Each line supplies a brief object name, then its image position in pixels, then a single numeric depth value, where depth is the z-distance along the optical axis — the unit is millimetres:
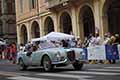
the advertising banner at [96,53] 23156
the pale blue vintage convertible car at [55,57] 17781
